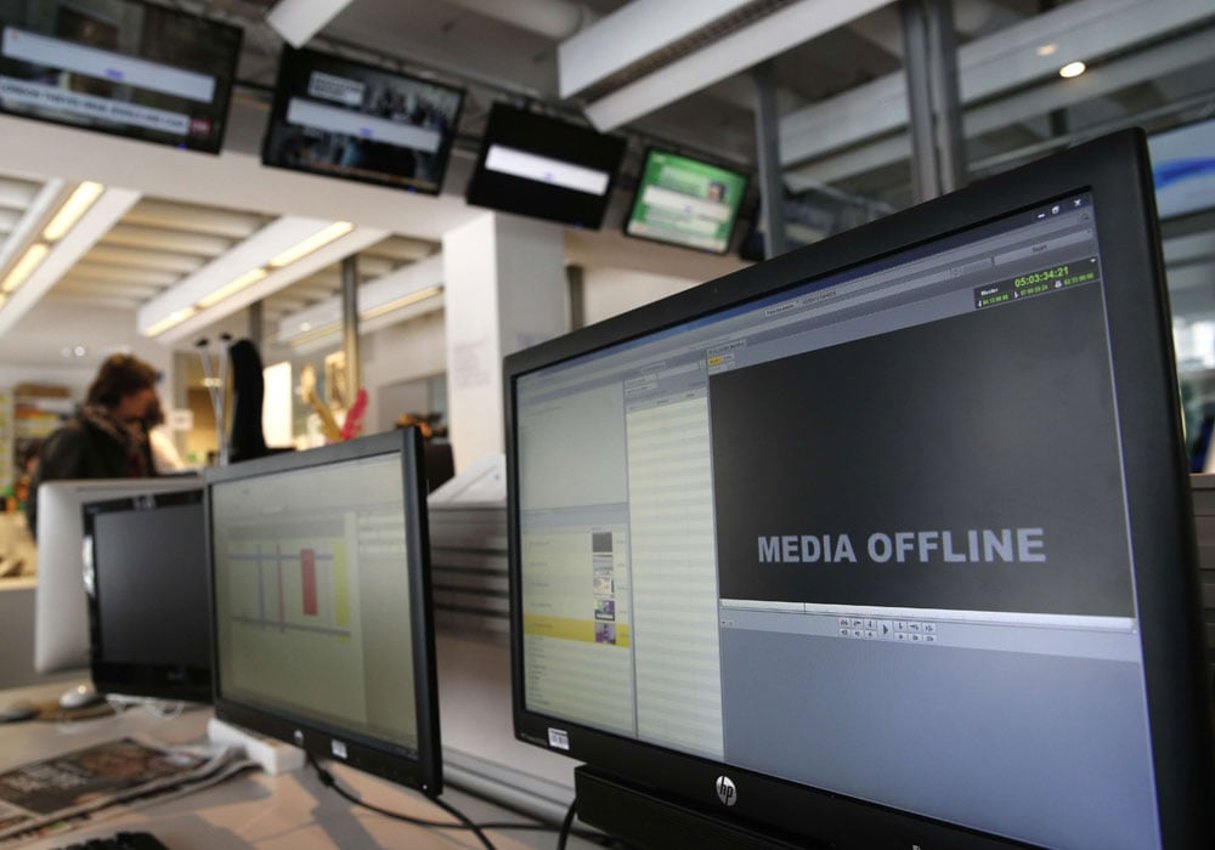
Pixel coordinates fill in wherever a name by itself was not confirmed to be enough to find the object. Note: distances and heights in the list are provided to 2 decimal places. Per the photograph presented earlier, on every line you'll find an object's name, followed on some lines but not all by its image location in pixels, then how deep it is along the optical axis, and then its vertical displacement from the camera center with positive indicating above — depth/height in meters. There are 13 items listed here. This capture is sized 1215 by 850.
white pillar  4.39 +1.02
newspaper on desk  1.04 -0.32
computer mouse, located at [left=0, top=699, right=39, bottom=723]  1.59 -0.32
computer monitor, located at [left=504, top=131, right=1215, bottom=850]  0.40 -0.03
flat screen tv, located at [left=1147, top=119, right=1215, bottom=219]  2.49 +0.83
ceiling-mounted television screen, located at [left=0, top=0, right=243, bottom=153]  2.60 +1.41
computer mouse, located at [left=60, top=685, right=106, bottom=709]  1.66 -0.31
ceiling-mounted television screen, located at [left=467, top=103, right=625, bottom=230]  3.86 +1.50
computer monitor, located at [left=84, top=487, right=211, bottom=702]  1.35 -0.11
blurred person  2.90 +0.32
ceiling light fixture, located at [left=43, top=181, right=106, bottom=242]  4.48 +1.72
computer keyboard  0.89 -0.32
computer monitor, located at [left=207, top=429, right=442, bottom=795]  0.80 -0.09
